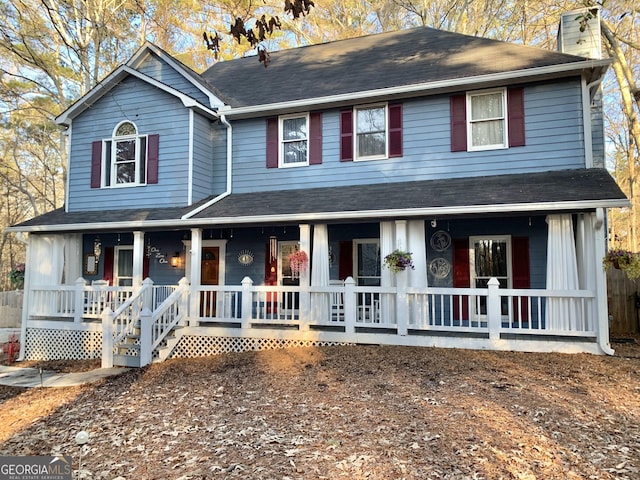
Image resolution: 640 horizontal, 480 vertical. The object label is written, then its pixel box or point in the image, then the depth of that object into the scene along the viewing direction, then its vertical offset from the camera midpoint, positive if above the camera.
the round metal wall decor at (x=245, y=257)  11.64 +0.43
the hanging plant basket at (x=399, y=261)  8.38 +0.23
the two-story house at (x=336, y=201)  8.29 +1.53
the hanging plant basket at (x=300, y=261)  9.22 +0.26
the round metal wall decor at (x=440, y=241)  10.16 +0.74
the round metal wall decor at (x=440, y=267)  10.13 +0.15
